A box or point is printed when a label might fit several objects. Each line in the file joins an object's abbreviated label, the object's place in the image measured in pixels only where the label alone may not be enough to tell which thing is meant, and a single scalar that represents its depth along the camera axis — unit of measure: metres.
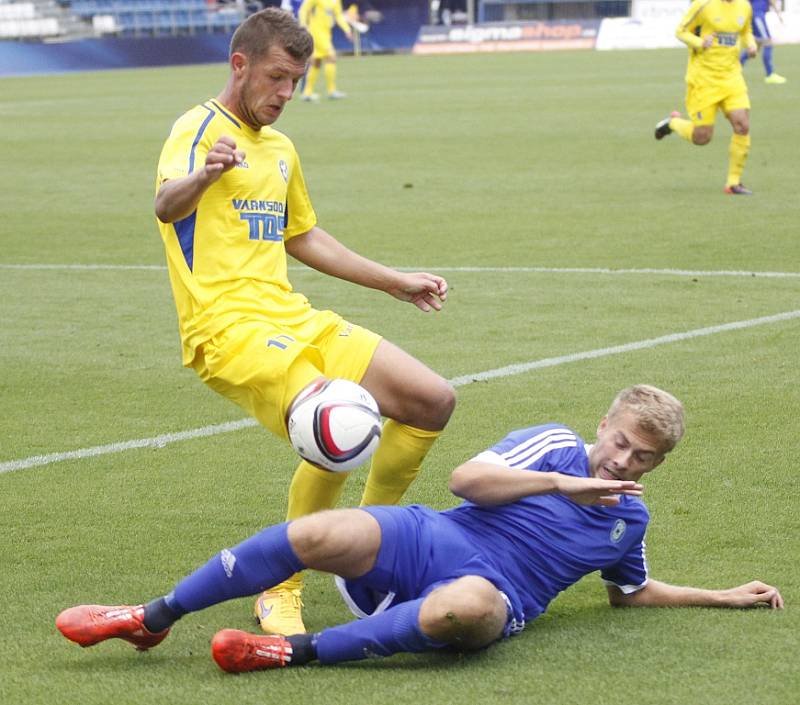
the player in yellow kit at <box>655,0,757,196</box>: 29.25
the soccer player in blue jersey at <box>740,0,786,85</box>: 55.46
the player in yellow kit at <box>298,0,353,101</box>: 57.61
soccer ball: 8.50
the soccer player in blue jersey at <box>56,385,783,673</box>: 8.10
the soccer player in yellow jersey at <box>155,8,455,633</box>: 9.20
